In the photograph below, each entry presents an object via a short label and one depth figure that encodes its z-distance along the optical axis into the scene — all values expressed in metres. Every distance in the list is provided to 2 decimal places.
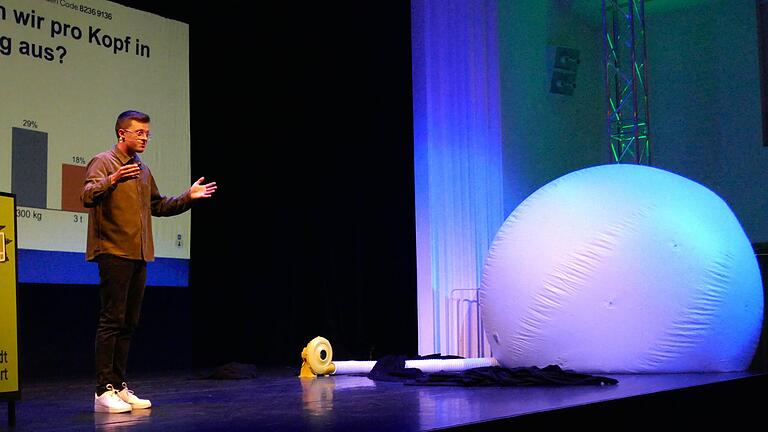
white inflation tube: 6.48
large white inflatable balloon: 5.53
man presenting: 3.84
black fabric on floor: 5.07
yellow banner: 3.60
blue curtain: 8.14
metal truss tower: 9.60
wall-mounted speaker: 10.58
